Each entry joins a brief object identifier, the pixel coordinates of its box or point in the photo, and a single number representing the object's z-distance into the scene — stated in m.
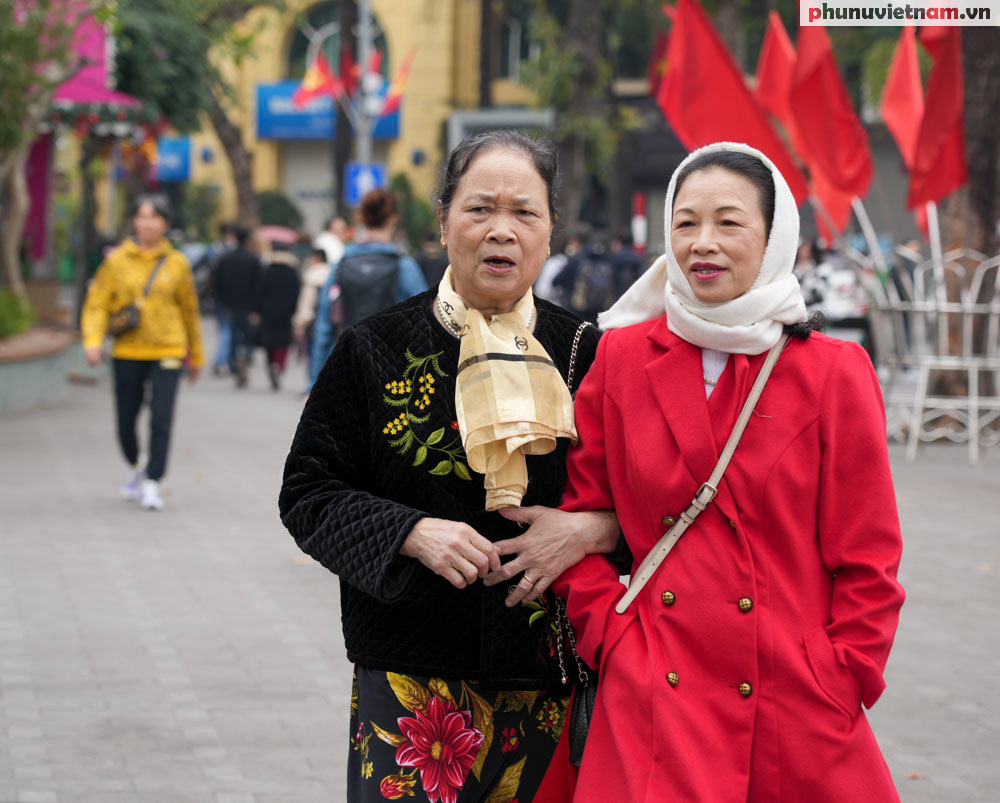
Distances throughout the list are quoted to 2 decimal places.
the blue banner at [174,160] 48.69
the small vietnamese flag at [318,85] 33.44
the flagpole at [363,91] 27.94
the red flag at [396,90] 33.97
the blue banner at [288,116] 47.75
